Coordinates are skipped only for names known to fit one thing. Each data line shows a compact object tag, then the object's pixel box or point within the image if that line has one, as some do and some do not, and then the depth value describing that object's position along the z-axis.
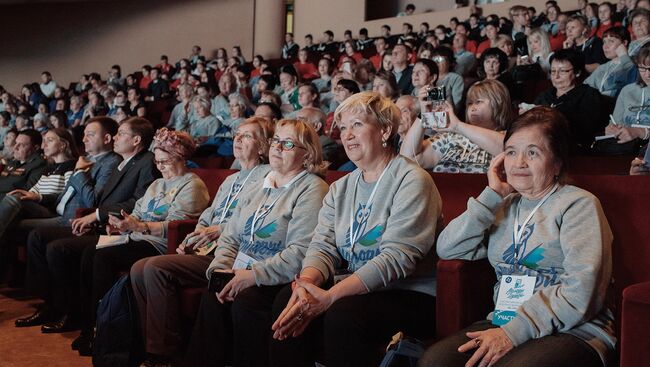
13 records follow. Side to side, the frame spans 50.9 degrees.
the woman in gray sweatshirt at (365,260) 1.80
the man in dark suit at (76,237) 3.22
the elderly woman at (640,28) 4.94
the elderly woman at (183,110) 7.07
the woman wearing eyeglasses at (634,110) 3.24
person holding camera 2.32
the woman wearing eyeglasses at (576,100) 3.31
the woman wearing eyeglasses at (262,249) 2.14
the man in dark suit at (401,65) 5.85
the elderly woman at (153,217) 2.93
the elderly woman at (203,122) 6.20
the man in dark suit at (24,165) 4.43
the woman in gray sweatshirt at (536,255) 1.51
